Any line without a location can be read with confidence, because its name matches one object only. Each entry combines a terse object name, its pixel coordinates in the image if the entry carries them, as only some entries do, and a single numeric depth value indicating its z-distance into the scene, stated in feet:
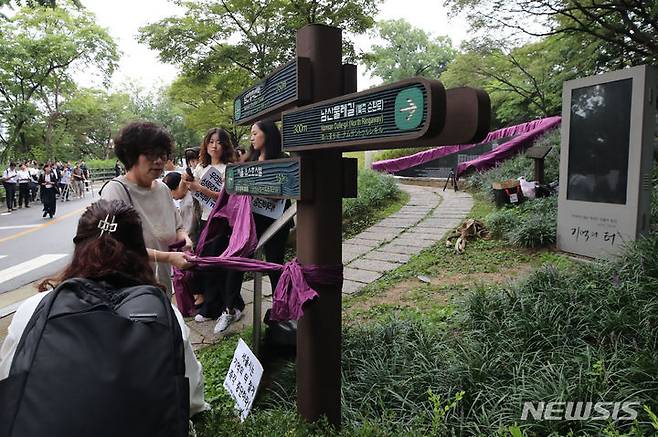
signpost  5.88
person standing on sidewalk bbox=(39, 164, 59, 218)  43.14
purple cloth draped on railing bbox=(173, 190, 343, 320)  6.41
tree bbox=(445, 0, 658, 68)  25.81
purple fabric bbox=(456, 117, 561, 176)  44.52
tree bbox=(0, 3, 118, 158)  68.54
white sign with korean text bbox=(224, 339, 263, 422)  7.44
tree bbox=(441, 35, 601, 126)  38.55
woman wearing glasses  8.00
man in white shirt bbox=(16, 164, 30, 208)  51.84
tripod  42.06
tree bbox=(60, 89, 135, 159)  97.86
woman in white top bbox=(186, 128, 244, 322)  12.66
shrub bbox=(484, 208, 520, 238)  20.77
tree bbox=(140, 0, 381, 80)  36.53
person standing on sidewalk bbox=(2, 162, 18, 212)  49.70
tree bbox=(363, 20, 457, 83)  127.34
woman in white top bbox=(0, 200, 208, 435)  4.29
